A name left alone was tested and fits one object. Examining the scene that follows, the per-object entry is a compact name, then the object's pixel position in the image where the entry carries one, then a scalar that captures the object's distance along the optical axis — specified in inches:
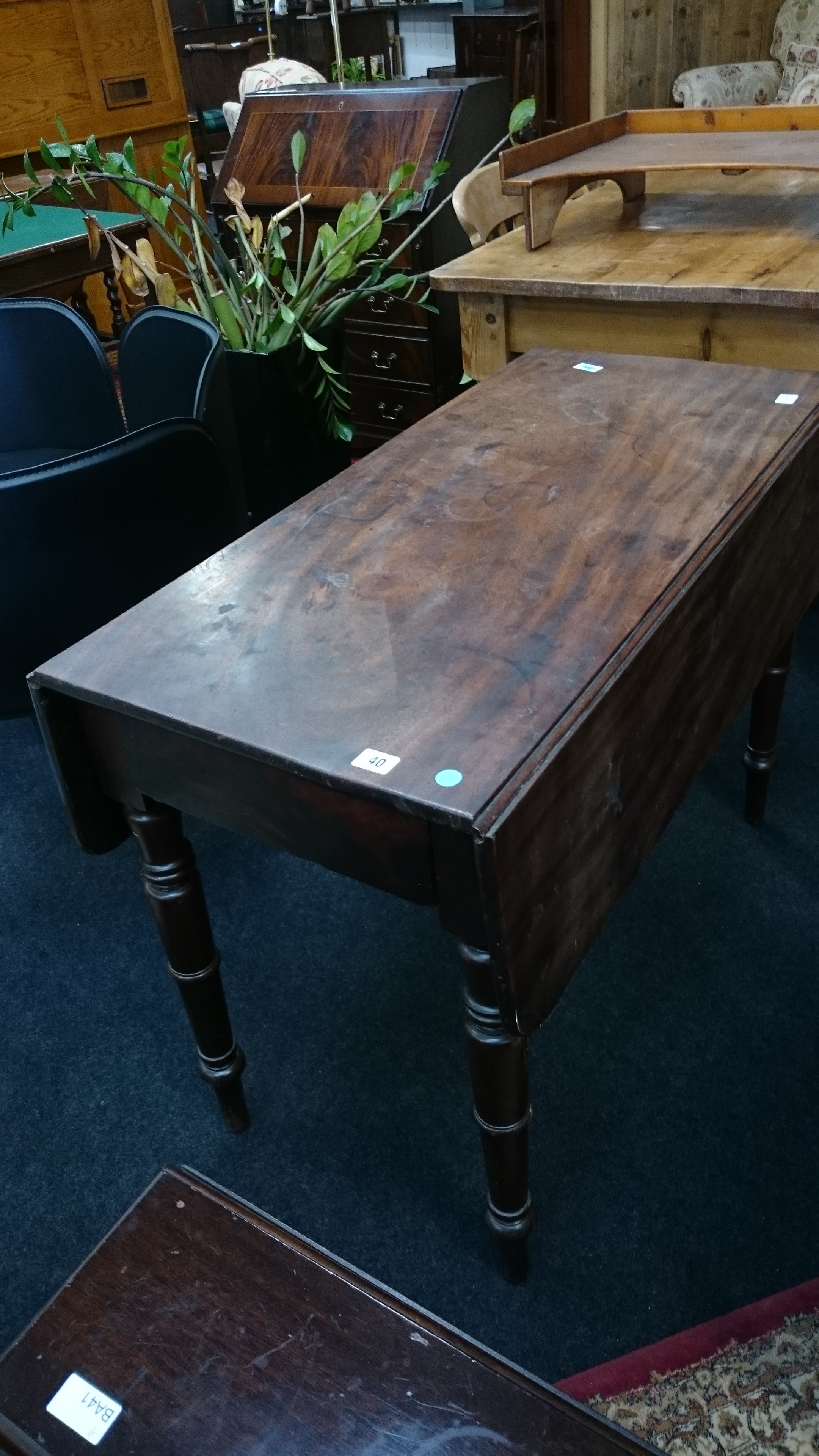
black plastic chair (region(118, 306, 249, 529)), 64.0
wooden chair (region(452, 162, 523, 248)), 72.2
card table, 97.3
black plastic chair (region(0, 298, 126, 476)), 76.0
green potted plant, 69.1
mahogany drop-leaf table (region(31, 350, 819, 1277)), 31.0
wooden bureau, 100.9
